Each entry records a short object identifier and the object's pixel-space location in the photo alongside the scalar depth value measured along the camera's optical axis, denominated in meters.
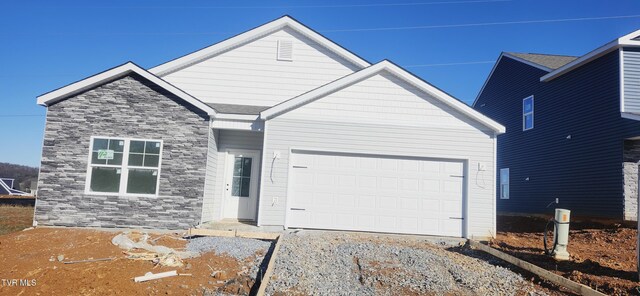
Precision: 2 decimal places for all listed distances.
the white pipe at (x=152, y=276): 6.44
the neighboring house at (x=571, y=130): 13.08
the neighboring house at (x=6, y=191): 32.50
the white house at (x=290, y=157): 10.37
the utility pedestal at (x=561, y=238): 8.20
